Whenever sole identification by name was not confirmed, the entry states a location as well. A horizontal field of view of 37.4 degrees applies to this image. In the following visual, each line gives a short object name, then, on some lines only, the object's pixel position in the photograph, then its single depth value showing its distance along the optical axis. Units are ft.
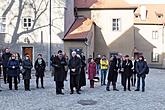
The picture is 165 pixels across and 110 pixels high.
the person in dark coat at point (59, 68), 33.69
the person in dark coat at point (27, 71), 36.98
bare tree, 71.20
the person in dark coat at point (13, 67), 36.87
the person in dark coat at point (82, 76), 36.53
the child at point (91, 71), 40.05
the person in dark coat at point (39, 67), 38.56
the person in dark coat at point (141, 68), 37.08
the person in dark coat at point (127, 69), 37.42
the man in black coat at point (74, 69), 33.95
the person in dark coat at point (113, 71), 37.53
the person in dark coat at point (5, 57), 40.74
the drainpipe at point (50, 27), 71.06
